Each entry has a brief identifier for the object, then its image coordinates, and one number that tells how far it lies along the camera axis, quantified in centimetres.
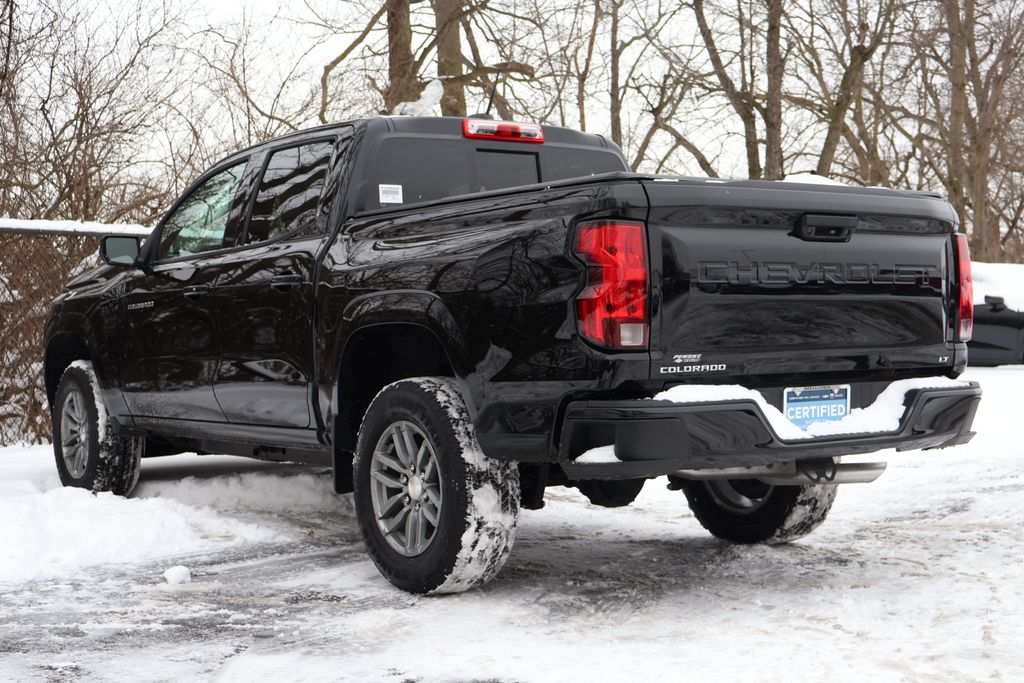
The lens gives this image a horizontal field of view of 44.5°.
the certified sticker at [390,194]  570
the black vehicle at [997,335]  1406
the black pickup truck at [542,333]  426
